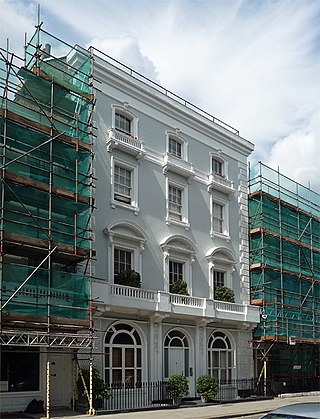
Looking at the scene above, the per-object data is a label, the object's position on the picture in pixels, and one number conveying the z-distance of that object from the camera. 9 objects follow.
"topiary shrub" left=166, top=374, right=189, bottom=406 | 23.72
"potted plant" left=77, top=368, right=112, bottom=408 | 20.53
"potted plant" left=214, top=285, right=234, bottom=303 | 29.05
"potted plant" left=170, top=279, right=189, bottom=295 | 26.56
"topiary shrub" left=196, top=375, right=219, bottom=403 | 25.45
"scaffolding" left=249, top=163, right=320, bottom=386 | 31.77
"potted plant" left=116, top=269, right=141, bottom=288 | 23.89
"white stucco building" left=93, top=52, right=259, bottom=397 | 23.95
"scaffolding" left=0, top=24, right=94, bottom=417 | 18.66
